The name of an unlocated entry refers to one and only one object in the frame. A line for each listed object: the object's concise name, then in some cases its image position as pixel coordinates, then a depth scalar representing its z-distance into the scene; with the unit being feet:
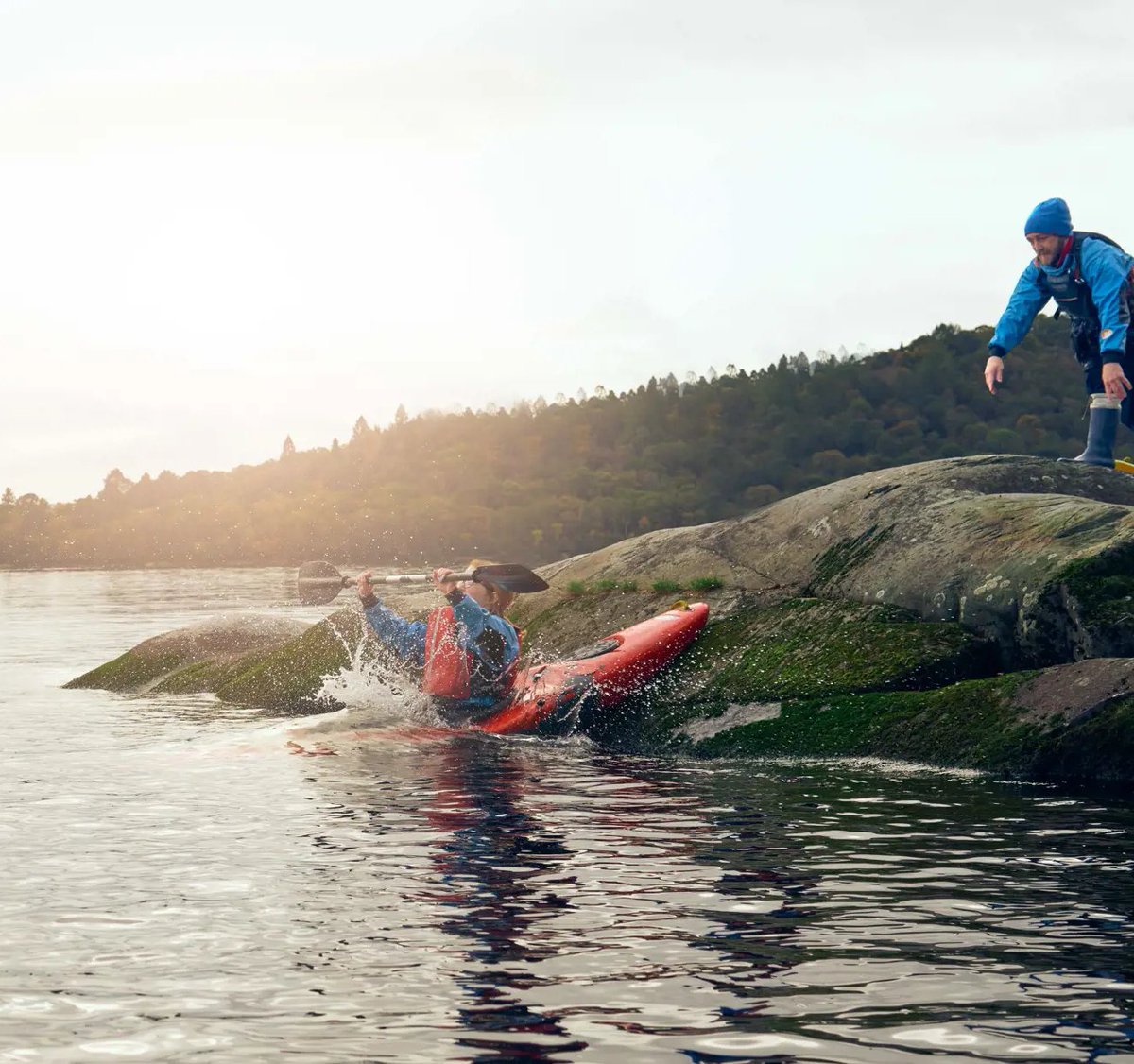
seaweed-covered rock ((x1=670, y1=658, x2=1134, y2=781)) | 32.73
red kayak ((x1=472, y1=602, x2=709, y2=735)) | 42.47
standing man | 37.91
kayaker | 42.83
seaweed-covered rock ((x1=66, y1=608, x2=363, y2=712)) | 55.98
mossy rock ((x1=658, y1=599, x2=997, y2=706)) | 38.83
